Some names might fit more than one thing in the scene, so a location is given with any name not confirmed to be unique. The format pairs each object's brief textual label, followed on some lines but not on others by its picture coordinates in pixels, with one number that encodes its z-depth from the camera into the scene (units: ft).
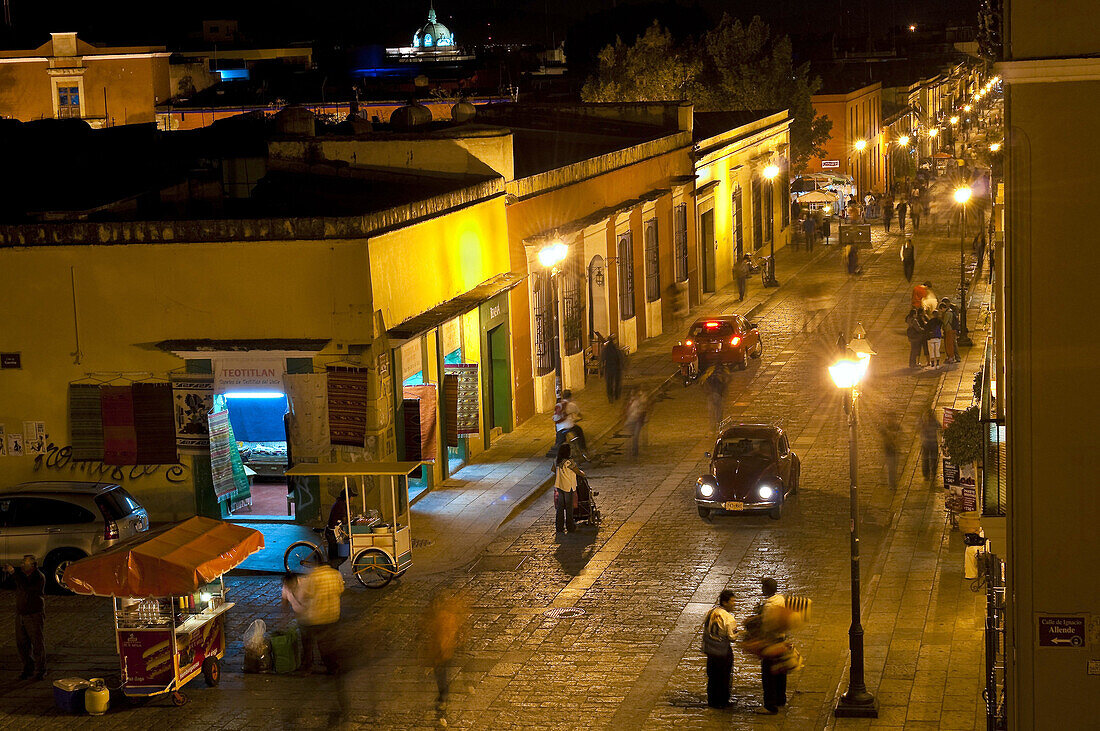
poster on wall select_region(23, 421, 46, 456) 76.38
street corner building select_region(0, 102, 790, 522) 74.38
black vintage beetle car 75.20
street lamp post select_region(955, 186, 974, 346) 122.31
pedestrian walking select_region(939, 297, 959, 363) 114.13
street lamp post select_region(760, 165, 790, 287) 161.58
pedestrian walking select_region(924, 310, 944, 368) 112.16
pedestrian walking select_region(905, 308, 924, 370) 112.68
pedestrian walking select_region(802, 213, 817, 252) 192.67
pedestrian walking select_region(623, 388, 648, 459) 93.63
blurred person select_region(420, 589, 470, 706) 56.34
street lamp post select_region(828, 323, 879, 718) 50.39
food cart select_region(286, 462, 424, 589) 66.49
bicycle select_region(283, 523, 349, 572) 66.74
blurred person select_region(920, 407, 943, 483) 82.17
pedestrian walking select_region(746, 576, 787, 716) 50.78
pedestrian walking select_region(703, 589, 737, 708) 50.90
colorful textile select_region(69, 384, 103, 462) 75.66
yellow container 53.16
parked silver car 67.15
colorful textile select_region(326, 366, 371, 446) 74.28
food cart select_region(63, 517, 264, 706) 52.80
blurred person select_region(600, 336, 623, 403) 105.40
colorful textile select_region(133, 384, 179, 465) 75.15
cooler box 53.31
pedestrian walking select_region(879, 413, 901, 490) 82.44
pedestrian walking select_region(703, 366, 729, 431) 95.40
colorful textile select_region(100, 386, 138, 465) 75.31
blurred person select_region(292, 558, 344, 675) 55.57
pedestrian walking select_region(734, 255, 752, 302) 150.71
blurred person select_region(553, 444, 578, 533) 73.26
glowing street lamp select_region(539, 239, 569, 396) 92.07
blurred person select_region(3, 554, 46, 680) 56.49
